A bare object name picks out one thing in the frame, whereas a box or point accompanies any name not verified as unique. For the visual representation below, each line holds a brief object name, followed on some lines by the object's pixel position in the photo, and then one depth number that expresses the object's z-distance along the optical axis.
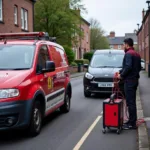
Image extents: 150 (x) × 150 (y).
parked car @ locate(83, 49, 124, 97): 13.51
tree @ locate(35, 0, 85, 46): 37.78
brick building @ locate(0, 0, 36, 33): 26.71
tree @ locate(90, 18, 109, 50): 89.81
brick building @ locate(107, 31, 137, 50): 149.75
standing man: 7.30
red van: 6.38
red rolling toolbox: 7.20
